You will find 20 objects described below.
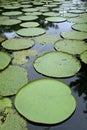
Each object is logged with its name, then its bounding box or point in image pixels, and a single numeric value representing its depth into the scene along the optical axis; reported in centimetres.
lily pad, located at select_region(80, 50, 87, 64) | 190
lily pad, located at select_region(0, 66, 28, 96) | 152
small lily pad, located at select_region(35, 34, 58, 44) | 244
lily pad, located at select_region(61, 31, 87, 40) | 247
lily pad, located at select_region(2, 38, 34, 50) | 226
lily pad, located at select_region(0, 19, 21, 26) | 317
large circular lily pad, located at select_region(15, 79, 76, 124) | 125
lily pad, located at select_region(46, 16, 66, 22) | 327
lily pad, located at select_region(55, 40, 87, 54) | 214
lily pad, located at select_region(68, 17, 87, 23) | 320
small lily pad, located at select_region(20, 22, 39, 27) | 304
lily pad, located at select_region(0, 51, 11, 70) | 185
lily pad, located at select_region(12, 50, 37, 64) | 198
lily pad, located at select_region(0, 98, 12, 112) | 134
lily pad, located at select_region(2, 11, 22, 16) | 380
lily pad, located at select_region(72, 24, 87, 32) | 275
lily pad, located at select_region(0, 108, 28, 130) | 118
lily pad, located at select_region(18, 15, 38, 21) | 339
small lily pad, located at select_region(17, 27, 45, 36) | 266
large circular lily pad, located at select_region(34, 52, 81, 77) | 174
